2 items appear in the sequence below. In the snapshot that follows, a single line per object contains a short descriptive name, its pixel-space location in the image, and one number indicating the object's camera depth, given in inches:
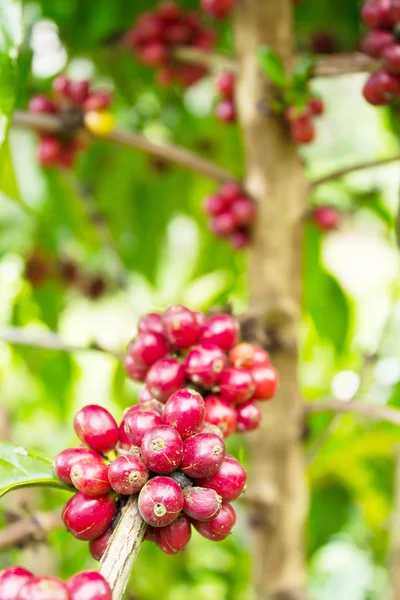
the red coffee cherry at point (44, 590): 15.5
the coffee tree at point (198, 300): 17.7
